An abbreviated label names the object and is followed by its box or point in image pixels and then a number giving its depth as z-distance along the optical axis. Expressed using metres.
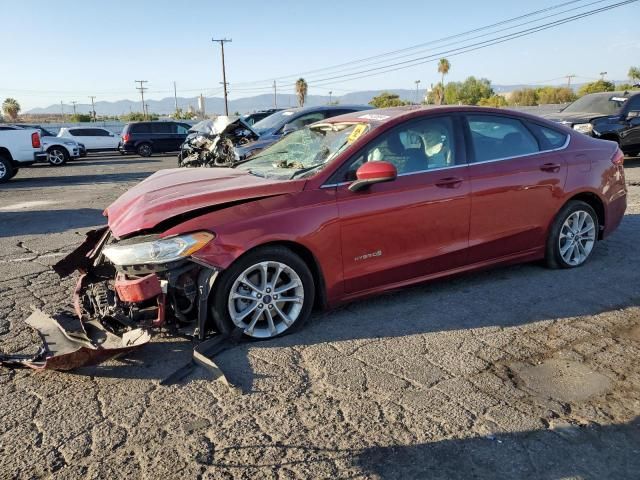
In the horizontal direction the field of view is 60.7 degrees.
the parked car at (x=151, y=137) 24.94
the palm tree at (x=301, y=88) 74.38
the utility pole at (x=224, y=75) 62.26
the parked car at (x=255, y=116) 21.38
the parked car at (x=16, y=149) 14.40
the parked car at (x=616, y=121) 12.59
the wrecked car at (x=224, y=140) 10.81
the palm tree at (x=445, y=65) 74.38
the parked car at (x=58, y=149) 21.08
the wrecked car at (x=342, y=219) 3.66
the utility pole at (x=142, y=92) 94.56
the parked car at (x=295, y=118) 12.40
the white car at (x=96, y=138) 26.50
